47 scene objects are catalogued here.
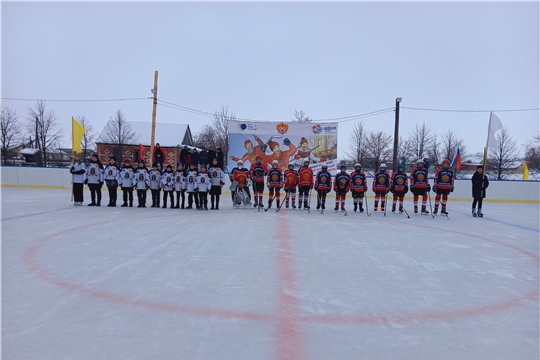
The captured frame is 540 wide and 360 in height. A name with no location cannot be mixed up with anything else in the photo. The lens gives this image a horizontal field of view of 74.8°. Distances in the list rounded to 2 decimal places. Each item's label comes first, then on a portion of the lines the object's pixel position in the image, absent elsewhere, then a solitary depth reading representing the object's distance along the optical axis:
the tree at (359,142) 34.83
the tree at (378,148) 33.67
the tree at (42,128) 35.59
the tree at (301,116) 35.96
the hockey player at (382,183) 11.35
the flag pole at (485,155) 10.78
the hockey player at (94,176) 10.70
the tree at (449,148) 35.27
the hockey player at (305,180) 11.32
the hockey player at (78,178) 10.77
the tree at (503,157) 32.69
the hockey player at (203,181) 10.45
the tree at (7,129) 34.41
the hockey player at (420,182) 11.08
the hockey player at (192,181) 10.54
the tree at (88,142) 38.47
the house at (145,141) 38.09
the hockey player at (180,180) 10.69
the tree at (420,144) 35.88
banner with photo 16.92
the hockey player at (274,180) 11.41
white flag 11.09
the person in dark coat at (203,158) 12.70
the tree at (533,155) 31.21
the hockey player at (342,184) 11.37
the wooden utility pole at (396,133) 18.20
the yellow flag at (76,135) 11.77
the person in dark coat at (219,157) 11.86
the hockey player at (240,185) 11.48
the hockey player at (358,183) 11.40
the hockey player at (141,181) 10.97
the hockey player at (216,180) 10.87
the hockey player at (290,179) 11.45
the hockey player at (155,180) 10.85
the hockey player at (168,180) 10.73
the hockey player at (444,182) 10.82
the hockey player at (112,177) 10.79
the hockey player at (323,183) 11.28
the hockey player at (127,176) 10.91
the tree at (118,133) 38.03
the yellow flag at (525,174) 18.92
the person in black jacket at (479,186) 10.77
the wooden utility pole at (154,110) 16.81
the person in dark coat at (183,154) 12.34
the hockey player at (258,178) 11.50
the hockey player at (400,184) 11.33
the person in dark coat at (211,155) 11.66
